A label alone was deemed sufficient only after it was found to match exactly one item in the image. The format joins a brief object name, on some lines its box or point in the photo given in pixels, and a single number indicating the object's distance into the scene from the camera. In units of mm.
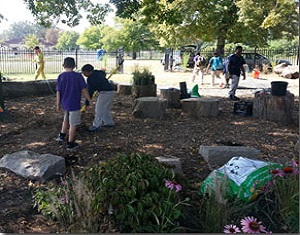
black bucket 7436
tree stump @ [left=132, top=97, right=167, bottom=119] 7449
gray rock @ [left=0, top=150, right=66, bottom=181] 4059
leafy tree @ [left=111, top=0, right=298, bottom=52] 19594
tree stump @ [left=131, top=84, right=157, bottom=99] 9352
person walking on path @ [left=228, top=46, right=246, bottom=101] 9852
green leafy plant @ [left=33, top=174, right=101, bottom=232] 2510
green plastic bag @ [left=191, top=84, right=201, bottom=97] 9453
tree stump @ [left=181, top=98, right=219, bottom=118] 7699
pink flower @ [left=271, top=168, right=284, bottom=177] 3024
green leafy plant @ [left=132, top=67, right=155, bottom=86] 9398
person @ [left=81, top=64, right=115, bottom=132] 6375
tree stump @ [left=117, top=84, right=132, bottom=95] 10844
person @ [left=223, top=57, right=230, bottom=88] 13414
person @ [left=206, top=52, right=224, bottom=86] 13383
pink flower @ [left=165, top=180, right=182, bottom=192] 2812
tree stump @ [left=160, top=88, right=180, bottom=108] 8484
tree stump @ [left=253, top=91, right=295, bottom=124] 7258
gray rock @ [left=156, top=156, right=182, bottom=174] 3914
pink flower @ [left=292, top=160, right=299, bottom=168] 3103
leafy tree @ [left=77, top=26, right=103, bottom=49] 41906
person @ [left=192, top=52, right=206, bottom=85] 14354
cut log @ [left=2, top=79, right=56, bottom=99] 9977
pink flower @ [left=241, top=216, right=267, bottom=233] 2545
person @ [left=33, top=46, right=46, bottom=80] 13805
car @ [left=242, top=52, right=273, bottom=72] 23672
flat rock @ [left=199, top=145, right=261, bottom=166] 4520
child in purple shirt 5227
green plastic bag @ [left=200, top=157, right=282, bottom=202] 3105
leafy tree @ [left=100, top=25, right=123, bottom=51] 33719
